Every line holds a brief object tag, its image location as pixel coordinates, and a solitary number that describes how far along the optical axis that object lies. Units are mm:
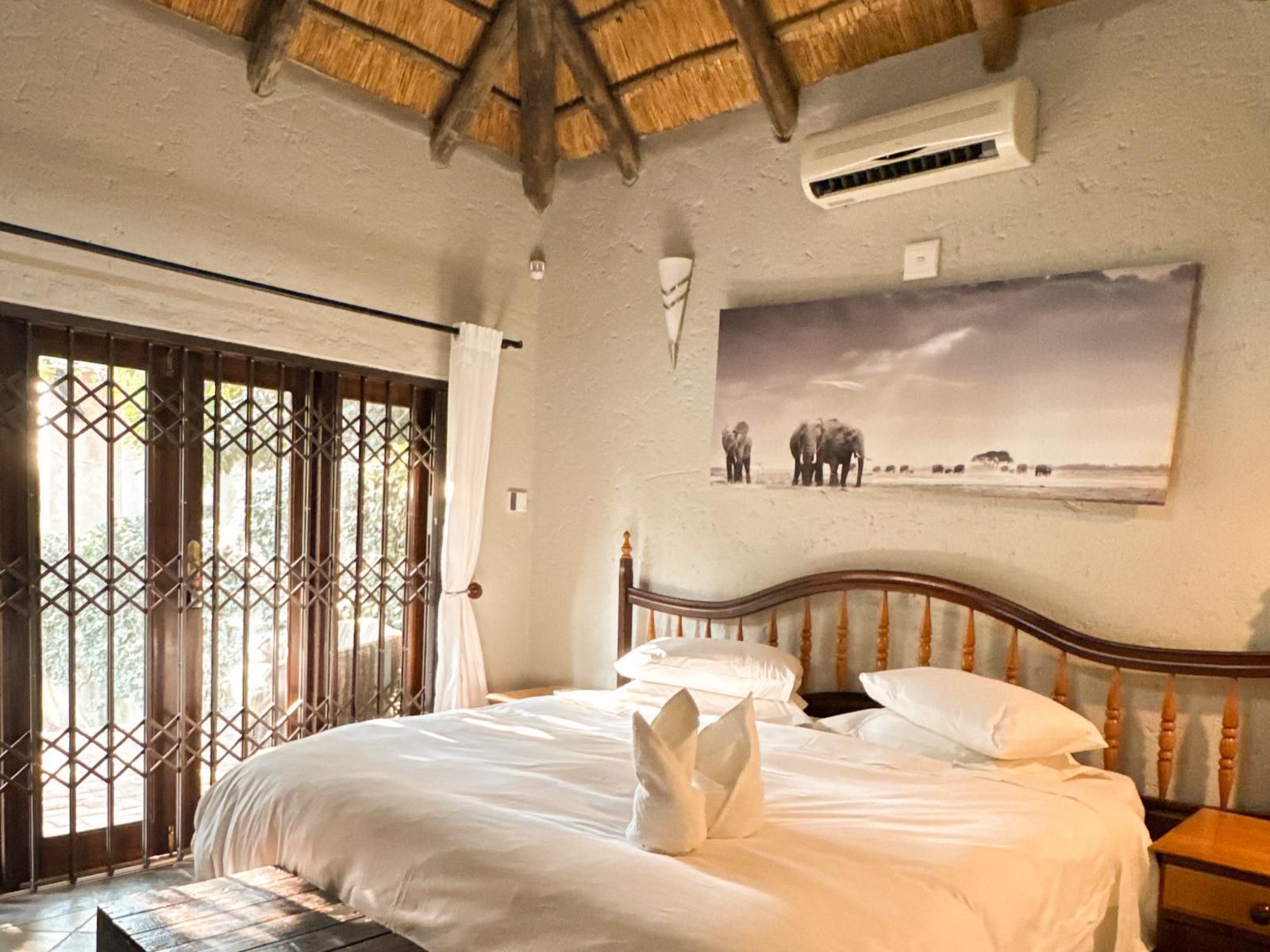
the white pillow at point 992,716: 2277
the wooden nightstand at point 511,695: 3697
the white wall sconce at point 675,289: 3627
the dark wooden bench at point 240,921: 1596
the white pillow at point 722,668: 2941
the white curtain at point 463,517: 3770
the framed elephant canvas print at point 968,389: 2496
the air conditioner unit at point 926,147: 2674
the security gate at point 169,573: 2773
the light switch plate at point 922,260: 2973
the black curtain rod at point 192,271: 2625
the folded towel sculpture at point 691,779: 1701
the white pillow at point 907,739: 2340
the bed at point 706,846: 1471
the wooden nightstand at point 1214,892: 1878
